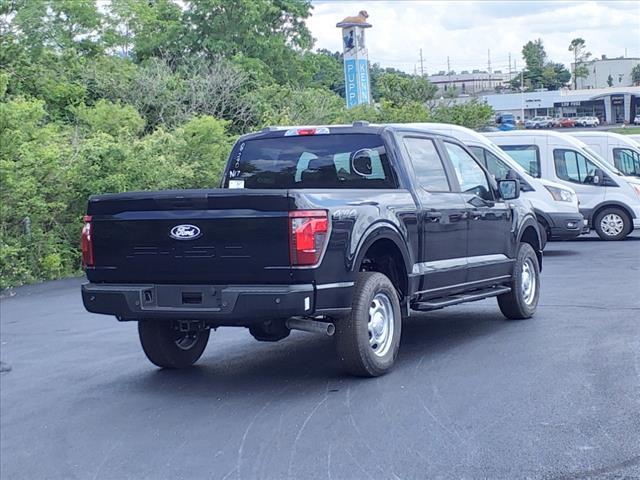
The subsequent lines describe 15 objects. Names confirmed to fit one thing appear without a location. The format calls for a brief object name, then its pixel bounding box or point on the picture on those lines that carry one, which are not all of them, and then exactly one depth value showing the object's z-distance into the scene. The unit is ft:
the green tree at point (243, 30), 152.76
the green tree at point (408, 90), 121.08
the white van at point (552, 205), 58.75
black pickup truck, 22.95
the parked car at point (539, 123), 238.27
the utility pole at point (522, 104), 293.80
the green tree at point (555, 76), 399.65
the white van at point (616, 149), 72.49
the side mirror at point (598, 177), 66.90
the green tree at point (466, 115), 109.40
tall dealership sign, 120.16
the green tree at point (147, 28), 134.21
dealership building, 267.59
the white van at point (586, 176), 66.49
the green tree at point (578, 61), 383.04
